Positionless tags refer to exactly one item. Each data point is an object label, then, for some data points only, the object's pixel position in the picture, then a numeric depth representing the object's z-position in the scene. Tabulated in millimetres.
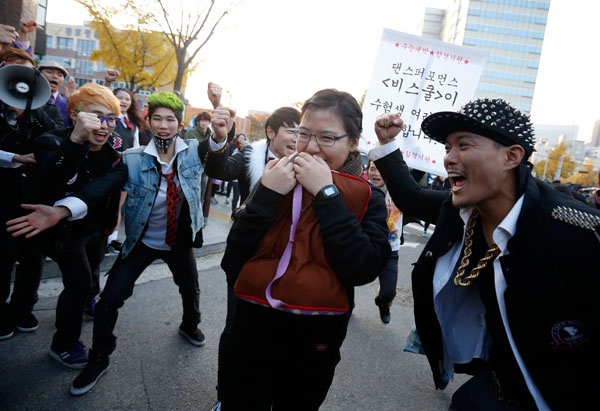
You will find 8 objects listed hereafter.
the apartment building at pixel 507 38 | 83562
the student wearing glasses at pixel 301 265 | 1480
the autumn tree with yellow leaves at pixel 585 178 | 61944
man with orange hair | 2531
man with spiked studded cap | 1415
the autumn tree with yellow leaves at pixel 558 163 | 60469
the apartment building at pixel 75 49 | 73625
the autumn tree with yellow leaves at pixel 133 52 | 15375
